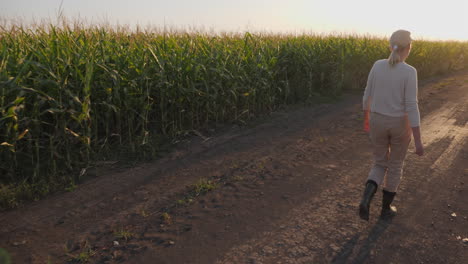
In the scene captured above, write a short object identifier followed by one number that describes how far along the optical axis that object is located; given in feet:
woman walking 11.20
